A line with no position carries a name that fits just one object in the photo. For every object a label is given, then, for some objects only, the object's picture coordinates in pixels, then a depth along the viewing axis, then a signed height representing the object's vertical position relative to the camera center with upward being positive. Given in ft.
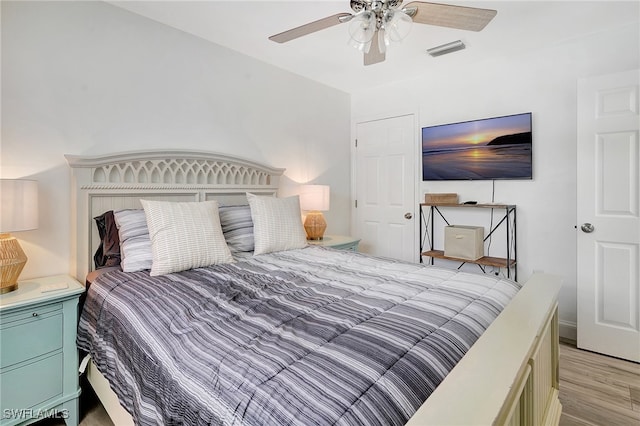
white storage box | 9.96 -0.90
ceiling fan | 5.53 +3.48
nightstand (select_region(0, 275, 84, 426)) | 5.06 -2.27
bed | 2.49 -1.31
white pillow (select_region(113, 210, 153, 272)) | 6.19 -0.51
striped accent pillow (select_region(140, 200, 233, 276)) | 6.10 -0.46
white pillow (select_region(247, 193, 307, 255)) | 7.96 -0.30
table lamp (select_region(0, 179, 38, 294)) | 5.27 -0.11
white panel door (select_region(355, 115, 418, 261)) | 12.34 +1.03
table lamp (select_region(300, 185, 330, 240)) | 10.77 +0.24
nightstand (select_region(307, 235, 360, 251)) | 10.22 -0.93
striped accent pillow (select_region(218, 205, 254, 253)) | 7.97 -0.36
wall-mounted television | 9.87 +2.05
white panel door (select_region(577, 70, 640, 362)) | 7.80 -0.08
